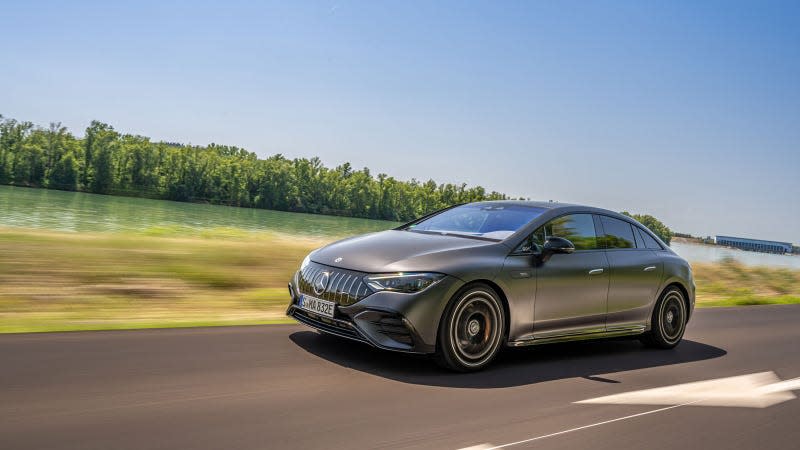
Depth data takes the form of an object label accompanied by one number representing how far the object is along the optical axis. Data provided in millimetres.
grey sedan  5582
